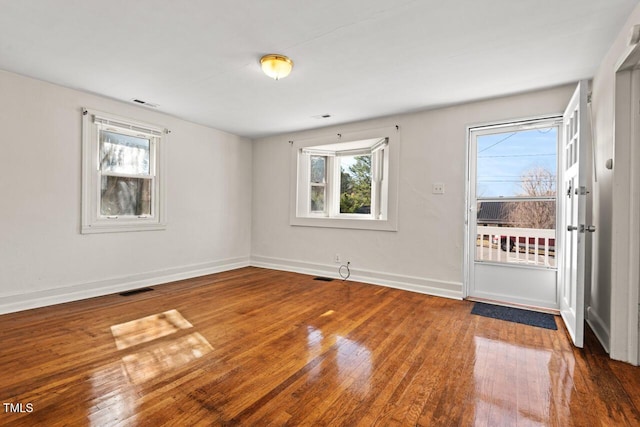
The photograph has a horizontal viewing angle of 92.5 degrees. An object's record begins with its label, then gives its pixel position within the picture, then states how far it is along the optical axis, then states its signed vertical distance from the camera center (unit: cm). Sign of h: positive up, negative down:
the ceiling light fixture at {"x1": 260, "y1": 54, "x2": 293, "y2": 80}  259 +126
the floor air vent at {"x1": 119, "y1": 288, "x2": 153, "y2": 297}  369 -102
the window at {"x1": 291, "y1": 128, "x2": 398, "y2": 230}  455 +50
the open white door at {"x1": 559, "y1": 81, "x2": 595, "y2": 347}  229 +2
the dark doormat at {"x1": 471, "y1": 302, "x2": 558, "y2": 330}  288 -102
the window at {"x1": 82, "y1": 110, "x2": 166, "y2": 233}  356 +45
